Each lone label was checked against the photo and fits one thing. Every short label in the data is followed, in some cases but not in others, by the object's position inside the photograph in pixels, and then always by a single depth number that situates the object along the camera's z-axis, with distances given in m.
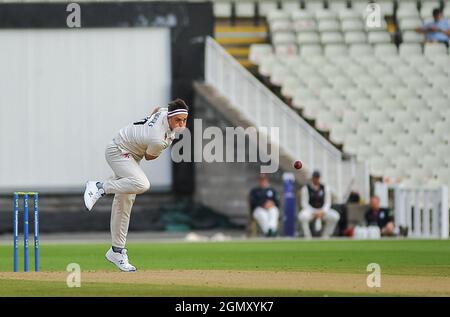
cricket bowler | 14.04
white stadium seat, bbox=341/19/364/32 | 28.95
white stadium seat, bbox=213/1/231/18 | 28.28
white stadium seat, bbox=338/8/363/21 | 29.16
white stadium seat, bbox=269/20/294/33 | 28.27
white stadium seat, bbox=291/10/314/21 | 28.80
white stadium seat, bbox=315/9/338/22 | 29.06
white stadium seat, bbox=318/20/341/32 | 28.84
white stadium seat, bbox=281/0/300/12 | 29.05
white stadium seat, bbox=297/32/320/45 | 28.58
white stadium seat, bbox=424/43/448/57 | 28.72
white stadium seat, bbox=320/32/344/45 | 28.72
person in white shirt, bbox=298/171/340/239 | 23.94
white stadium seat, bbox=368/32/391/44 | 28.92
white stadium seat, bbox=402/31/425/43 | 29.06
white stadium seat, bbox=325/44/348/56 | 28.56
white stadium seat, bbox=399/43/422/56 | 28.75
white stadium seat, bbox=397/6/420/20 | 29.28
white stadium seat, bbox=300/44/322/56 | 28.42
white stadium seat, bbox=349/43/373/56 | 28.67
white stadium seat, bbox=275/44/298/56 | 28.09
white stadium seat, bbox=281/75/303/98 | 27.30
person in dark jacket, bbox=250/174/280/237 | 24.23
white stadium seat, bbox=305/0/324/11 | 29.31
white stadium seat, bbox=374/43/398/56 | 28.69
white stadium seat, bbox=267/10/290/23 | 28.52
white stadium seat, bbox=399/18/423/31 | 29.19
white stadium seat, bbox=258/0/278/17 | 28.84
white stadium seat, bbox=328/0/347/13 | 29.38
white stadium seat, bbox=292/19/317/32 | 28.70
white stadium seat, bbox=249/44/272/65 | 27.86
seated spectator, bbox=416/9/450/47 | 28.91
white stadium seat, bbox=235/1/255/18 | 28.61
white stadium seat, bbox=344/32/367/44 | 28.91
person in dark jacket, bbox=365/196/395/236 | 23.62
